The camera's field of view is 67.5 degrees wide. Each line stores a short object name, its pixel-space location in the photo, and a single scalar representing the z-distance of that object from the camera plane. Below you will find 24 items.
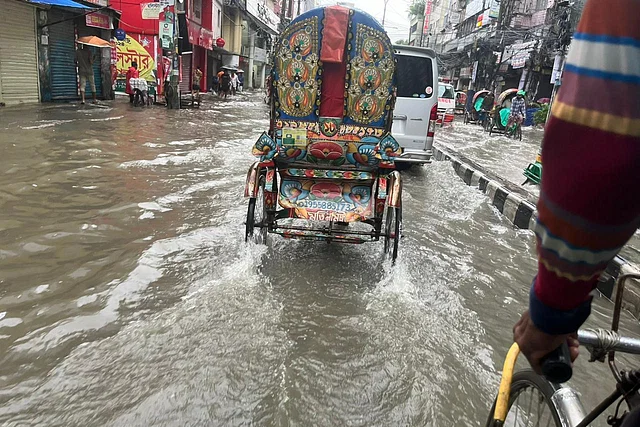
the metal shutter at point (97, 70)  18.10
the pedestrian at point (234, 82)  31.52
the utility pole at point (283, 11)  52.67
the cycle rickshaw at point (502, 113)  18.70
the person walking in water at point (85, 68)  16.38
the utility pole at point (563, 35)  18.17
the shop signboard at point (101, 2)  17.08
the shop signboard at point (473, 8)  35.94
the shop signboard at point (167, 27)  16.25
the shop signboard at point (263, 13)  36.28
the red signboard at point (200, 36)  25.95
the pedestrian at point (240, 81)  37.08
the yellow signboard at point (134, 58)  21.19
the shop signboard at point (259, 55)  43.94
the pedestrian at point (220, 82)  28.78
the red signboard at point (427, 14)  61.18
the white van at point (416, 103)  7.89
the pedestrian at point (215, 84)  30.28
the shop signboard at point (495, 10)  30.86
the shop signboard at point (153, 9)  16.55
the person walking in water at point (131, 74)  20.34
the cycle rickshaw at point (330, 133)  4.12
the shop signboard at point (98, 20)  17.14
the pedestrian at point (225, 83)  28.10
